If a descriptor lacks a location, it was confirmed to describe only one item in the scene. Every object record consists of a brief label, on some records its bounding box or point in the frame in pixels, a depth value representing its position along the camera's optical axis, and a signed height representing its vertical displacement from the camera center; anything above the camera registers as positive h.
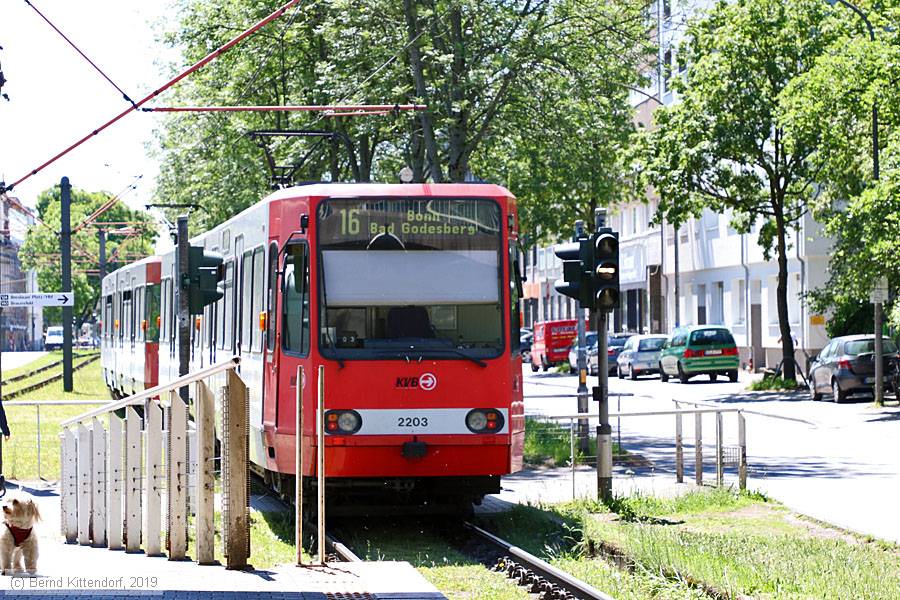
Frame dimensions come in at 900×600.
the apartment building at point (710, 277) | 56.31 +3.40
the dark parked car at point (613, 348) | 60.39 +0.62
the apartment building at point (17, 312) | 153.75 +6.05
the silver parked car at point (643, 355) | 58.47 +0.35
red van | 69.62 +1.07
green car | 52.78 +0.37
